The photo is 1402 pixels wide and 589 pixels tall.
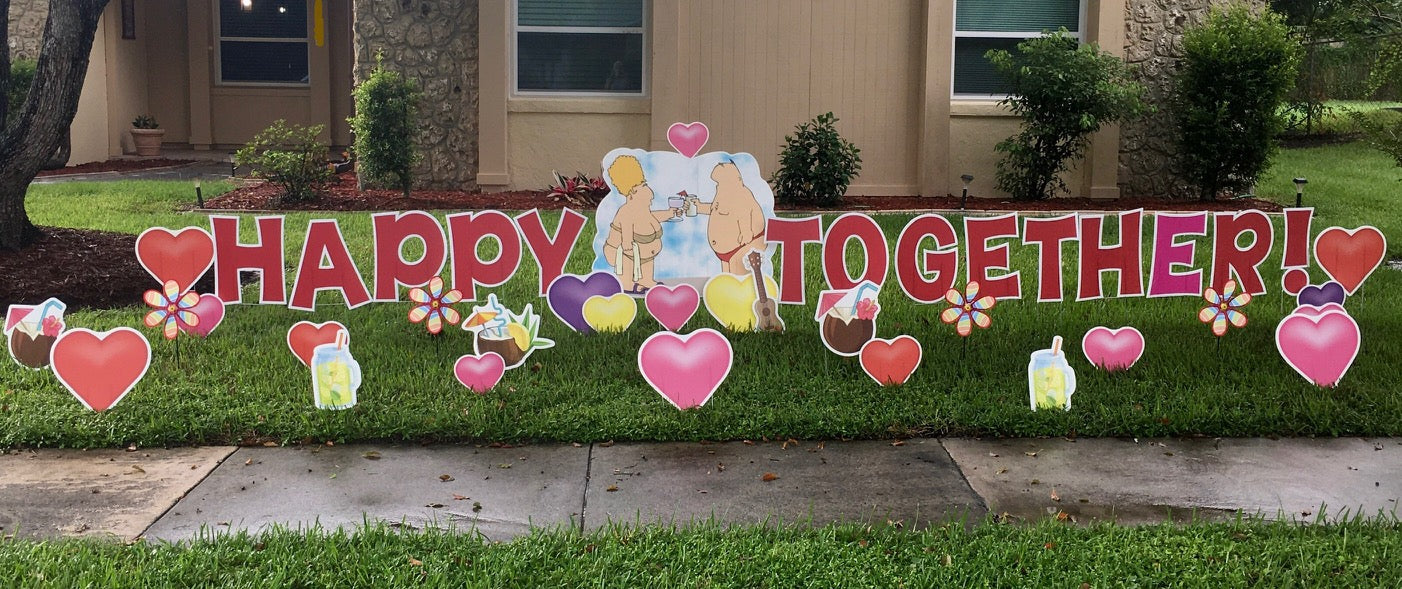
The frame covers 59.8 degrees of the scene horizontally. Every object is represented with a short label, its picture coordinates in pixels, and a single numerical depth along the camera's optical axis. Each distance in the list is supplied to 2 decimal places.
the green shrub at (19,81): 15.09
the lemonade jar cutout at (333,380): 5.37
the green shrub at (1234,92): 11.87
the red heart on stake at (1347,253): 6.29
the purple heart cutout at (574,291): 6.44
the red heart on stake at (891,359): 5.73
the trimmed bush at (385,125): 11.67
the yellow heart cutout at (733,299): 6.41
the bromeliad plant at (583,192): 11.86
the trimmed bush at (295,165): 11.65
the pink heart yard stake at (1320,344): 5.69
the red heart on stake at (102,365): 5.26
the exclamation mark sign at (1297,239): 6.25
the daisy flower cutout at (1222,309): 6.07
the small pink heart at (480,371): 5.65
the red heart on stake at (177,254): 5.79
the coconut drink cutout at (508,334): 5.80
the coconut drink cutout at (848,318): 5.85
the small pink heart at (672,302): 6.24
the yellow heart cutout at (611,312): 6.52
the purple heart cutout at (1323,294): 6.21
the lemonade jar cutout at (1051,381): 5.44
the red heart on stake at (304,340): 5.62
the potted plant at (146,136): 17.52
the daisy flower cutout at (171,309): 5.66
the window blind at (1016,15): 12.62
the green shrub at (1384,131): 9.26
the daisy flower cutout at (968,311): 5.95
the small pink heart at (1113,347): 5.94
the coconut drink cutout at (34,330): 5.57
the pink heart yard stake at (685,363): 5.38
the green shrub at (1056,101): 11.58
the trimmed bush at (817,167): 11.76
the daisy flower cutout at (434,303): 6.04
